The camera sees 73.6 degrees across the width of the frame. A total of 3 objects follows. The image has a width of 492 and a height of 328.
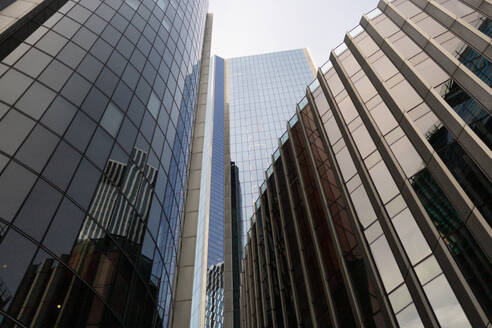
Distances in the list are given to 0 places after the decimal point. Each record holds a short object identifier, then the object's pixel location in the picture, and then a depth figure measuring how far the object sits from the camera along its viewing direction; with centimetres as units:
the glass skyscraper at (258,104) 11119
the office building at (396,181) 1184
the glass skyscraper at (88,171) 1176
